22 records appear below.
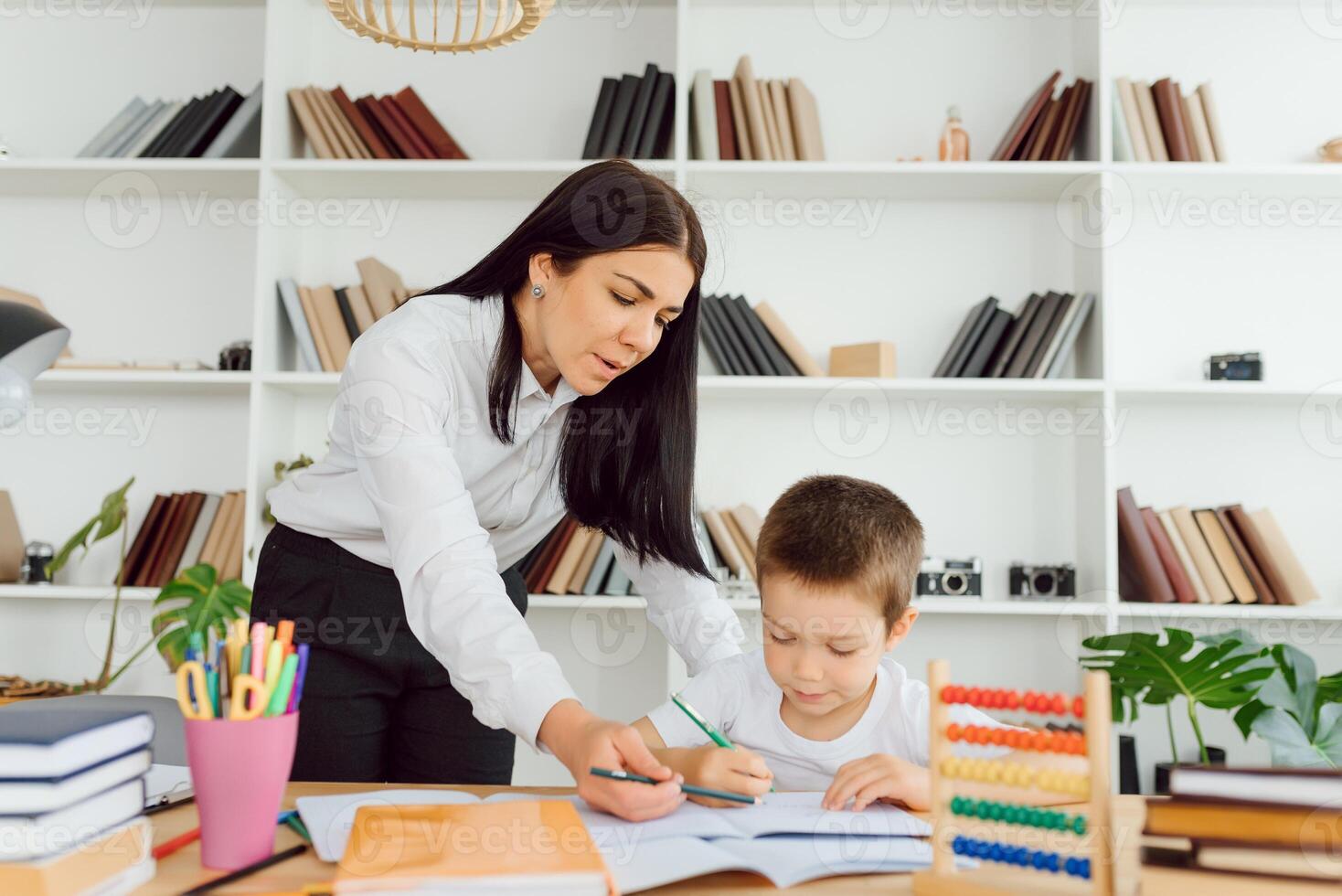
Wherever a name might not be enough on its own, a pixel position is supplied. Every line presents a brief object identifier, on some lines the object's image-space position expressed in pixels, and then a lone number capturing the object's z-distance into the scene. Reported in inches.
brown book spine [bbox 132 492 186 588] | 117.0
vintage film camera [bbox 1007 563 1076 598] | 116.1
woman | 44.4
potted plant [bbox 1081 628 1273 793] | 83.4
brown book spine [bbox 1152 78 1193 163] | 112.8
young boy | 51.8
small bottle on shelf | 116.8
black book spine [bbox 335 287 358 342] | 116.5
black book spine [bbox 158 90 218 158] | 117.3
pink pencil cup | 33.1
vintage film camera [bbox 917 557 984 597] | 115.0
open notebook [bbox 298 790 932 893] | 33.1
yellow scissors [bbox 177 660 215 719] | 33.3
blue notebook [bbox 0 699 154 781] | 29.7
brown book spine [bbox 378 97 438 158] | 116.8
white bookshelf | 119.6
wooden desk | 29.0
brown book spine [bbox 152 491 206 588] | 116.7
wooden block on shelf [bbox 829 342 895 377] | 112.5
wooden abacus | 30.9
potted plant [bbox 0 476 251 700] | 103.7
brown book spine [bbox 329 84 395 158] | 116.5
